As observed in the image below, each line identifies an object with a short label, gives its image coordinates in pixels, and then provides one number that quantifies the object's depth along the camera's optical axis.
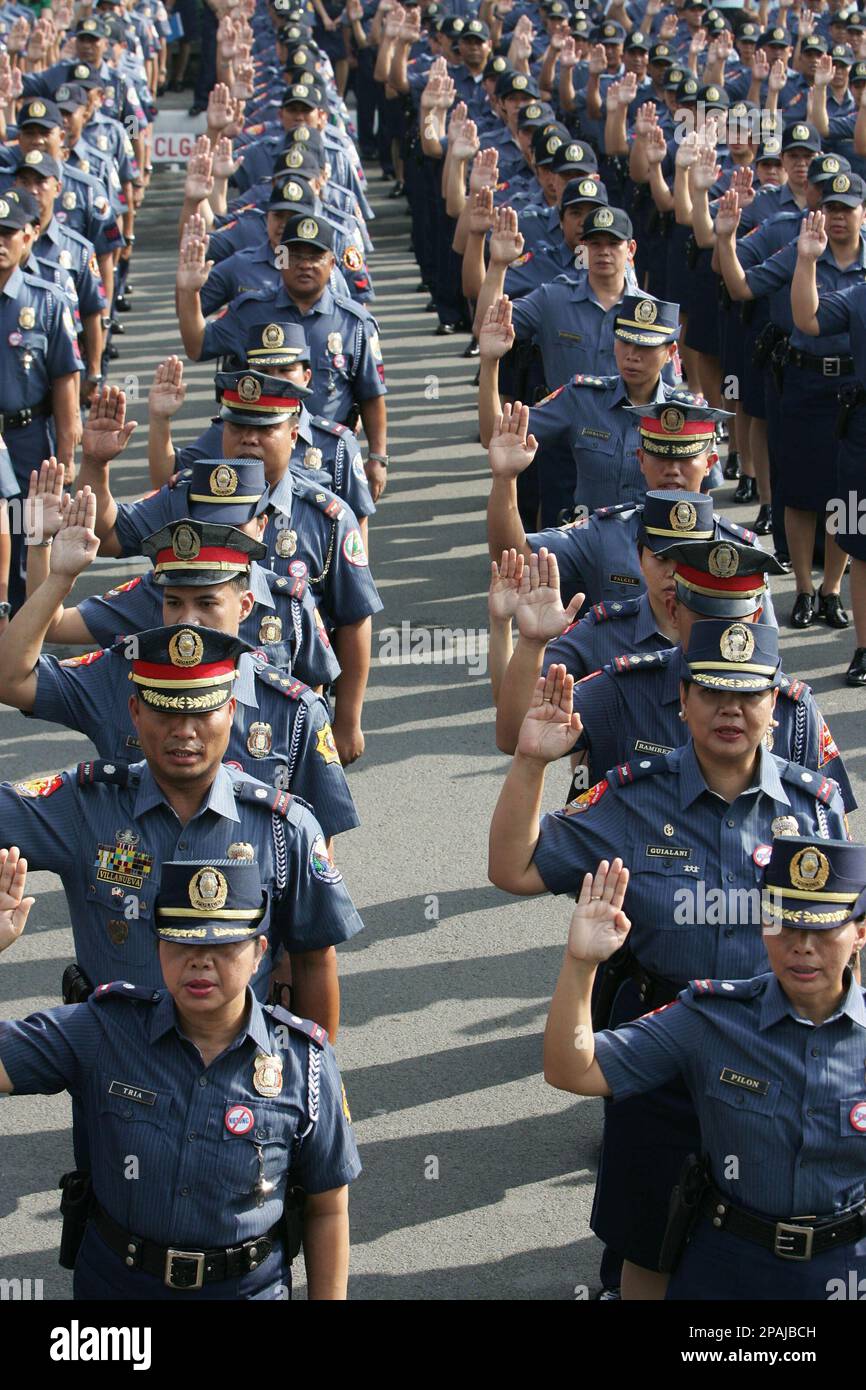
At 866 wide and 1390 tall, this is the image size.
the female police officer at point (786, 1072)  8.27
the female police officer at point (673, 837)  9.56
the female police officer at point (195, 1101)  8.19
